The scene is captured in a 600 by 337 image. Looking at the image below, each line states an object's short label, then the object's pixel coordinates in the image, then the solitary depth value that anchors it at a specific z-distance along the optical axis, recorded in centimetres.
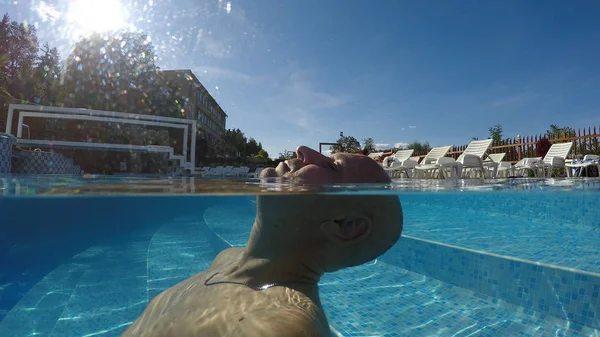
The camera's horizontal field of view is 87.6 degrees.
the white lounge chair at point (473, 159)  943
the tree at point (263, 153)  4221
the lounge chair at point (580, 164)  958
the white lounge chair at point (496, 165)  1061
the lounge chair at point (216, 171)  2111
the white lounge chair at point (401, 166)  1173
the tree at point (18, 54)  1648
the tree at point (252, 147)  5191
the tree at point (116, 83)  1781
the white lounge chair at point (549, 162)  1057
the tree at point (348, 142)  1706
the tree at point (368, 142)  2905
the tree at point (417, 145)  3569
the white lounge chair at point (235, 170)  2011
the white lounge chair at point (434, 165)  1077
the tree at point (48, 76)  1755
